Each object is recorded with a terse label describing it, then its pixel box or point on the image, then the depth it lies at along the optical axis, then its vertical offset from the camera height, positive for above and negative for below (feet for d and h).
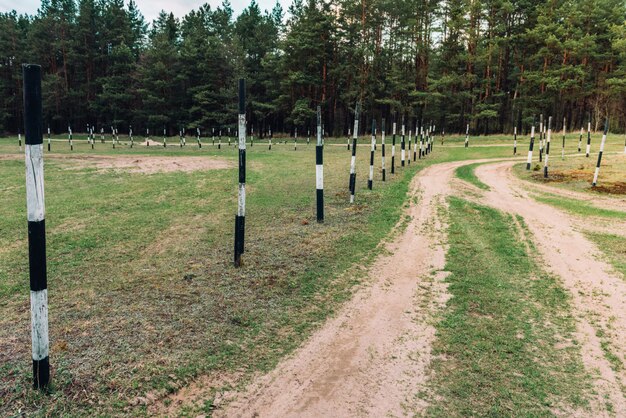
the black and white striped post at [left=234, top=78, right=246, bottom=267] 19.13 -1.76
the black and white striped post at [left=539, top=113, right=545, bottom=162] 69.59 +1.22
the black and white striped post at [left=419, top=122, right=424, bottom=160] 80.48 +0.90
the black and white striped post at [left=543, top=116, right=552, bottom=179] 54.24 -1.78
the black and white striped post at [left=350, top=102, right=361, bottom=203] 34.32 -1.55
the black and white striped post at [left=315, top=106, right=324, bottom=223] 28.86 -1.98
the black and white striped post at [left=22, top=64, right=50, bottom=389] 9.60 -1.93
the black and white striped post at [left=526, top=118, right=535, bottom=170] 59.43 -0.04
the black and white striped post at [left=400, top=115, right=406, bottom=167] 62.44 -0.27
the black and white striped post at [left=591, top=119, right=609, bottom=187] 46.96 -2.56
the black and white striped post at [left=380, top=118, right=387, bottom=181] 48.93 -0.73
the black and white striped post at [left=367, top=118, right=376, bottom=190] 42.01 -0.91
